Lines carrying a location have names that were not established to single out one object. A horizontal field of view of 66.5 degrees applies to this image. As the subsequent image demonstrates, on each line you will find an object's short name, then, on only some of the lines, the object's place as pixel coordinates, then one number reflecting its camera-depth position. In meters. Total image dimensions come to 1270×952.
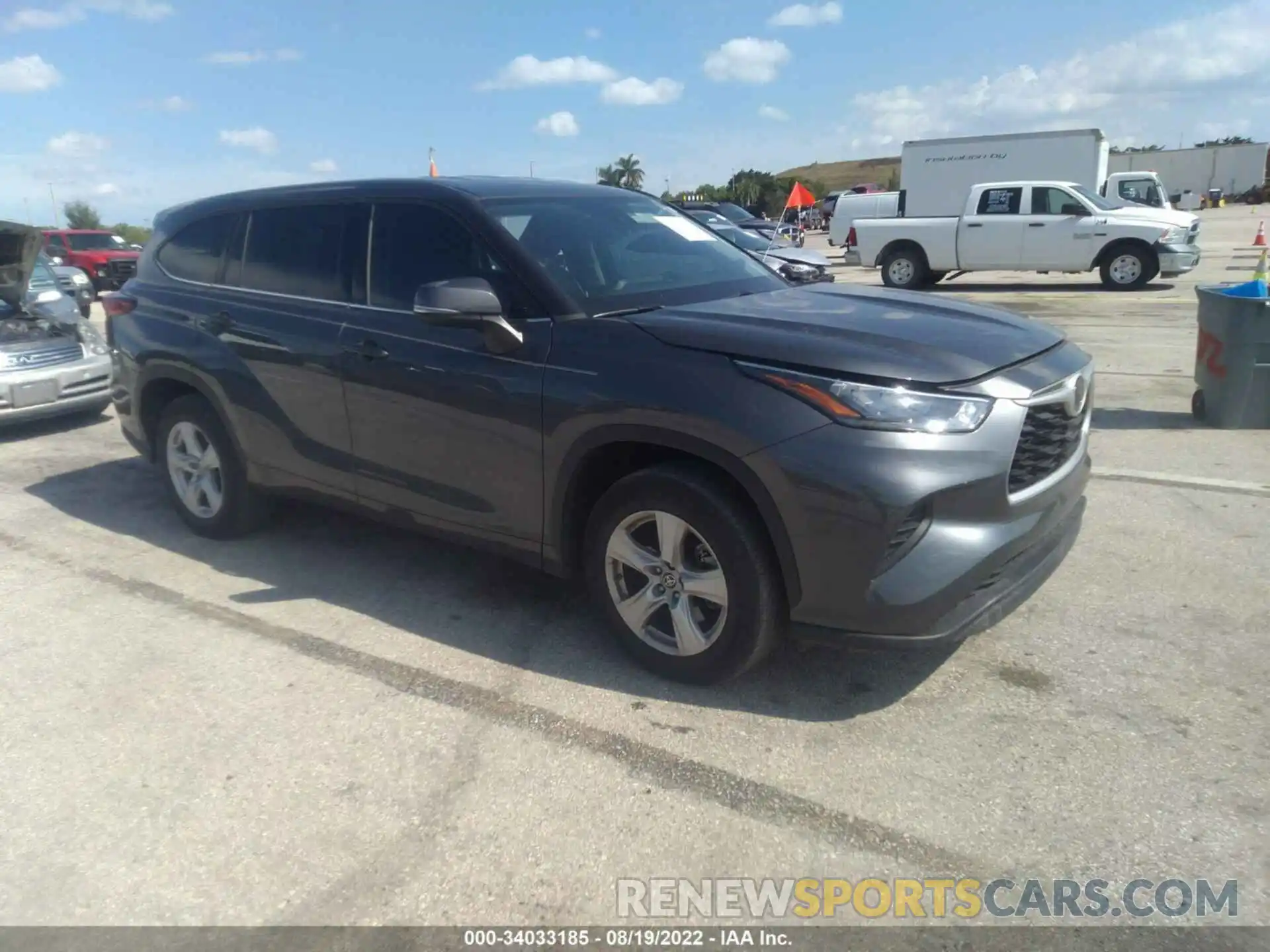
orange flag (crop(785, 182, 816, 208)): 17.47
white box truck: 23.97
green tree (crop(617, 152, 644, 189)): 90.50
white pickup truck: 16.41
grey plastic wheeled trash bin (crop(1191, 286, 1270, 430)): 6.57
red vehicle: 22.86
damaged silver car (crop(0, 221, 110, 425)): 7.86
